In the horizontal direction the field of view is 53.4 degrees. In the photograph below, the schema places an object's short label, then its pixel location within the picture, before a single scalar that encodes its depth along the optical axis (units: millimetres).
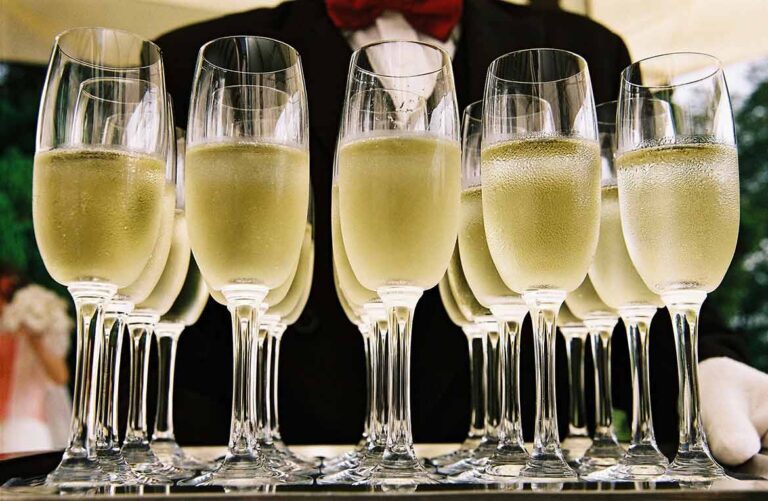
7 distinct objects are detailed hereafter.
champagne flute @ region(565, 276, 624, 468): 1107
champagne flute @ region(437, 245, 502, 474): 1152
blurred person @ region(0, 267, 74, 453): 3740
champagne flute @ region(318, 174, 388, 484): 993
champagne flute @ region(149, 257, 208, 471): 1168
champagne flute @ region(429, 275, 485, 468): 1210
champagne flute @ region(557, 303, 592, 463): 1229
